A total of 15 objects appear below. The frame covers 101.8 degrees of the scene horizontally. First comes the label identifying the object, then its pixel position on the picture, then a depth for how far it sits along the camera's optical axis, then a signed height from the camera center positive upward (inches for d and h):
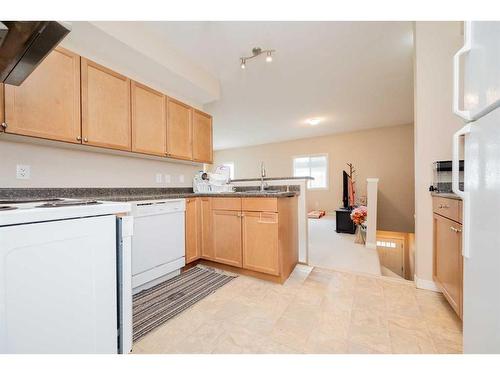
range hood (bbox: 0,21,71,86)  26.4 +20.6
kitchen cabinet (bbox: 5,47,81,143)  52.4 +23.5
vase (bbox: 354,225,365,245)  140.4 -37.1
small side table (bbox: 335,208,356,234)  166.9 -30.9
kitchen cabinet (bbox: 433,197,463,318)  50.4 -19.7
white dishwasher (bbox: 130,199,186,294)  69.7 -20.7
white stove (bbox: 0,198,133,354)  25.5 -13.5
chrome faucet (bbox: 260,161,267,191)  102.6 +0.8
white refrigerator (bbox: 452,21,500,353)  23.3 -0.4
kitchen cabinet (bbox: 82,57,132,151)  65.2 +27.1
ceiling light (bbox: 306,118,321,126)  188.5 +61.5
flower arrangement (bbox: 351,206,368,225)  145.2 -22.0
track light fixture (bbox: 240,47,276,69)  88.5 +59.0
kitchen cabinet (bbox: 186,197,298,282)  76.6 -19.8
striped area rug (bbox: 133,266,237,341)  55.8 -37.3
